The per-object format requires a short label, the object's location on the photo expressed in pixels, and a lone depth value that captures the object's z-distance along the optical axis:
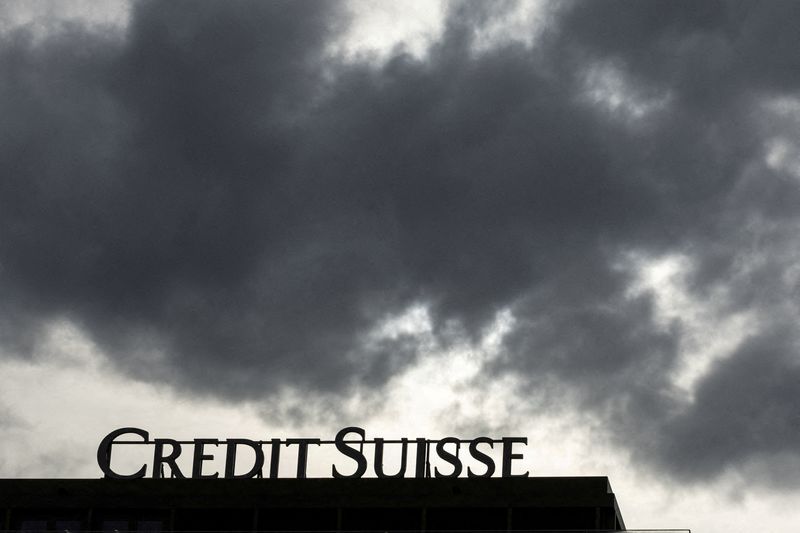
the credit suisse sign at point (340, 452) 88.00
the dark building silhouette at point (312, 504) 85.31
